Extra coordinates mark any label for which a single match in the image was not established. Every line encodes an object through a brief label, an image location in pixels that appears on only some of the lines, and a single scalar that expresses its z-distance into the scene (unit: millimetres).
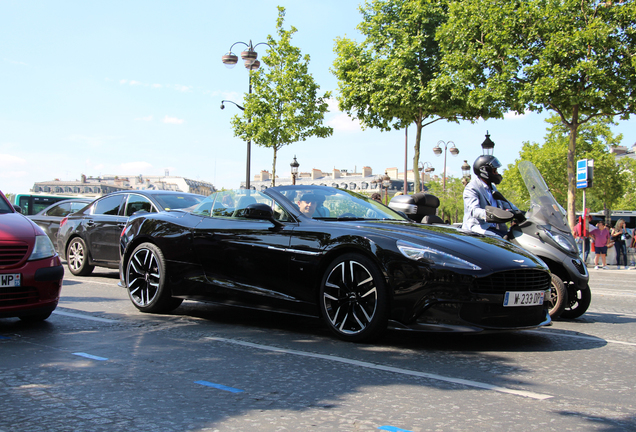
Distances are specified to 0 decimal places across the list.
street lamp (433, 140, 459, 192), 46578
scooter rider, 6434
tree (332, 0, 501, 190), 24969
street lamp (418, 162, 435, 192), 54331
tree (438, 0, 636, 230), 19891
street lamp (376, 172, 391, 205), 52638
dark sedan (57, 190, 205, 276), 10242
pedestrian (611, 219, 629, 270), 21141
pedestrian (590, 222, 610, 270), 19812
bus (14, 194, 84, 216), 32875
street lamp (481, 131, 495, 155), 24516
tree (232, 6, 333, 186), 27328
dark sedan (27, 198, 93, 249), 14094
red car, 5391
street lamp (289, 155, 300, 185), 34250
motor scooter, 6508
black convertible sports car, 4699
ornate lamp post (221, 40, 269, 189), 25688
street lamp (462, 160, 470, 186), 39653
